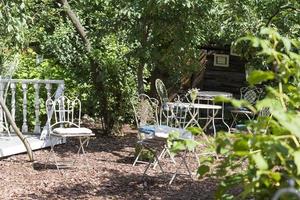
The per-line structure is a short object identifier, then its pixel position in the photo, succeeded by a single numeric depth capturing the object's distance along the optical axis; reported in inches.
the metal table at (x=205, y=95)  367.6
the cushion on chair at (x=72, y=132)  220.8
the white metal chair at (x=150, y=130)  204.7
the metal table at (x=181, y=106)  265.7
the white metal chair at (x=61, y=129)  221.8
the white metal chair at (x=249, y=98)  356.1
